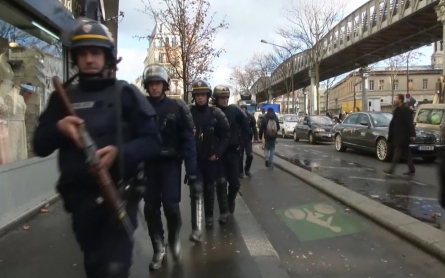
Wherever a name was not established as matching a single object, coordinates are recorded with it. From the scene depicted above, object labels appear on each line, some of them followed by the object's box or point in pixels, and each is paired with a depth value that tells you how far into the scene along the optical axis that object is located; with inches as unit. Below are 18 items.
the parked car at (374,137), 553.3
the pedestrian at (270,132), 486.3
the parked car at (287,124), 1249.6
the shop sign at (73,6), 381.7
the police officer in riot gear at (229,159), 248.1
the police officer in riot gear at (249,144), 431.1
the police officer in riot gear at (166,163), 171.3
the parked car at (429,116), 586.8
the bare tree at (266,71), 2483.5
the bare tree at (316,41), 1506.5
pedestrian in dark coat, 431.5
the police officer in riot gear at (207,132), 221.0
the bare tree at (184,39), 851.4
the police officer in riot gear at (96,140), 89.4
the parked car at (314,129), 956.6
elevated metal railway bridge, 1032.2
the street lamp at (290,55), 1793.2
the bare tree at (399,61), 1958.7
